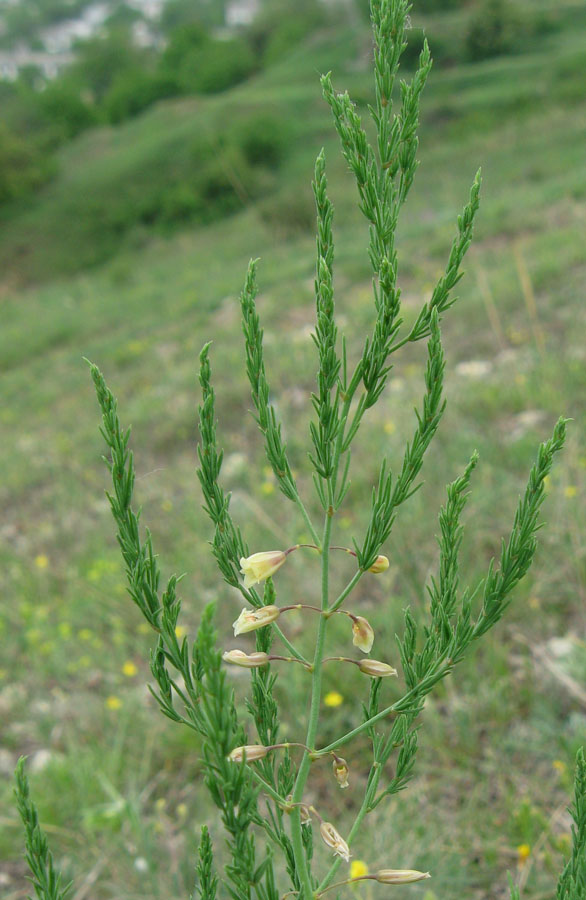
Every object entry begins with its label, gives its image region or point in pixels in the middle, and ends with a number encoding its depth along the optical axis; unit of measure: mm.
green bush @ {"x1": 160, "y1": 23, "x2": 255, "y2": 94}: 31406
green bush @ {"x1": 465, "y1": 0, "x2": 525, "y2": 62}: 14141
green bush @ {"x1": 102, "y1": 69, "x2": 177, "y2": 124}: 35219
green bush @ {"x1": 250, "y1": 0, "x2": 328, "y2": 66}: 35906
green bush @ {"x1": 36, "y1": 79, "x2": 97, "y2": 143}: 40969
